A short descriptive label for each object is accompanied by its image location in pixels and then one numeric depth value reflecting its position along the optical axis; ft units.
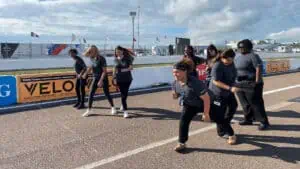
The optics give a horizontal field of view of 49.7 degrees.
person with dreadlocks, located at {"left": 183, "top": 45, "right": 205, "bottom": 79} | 24.03
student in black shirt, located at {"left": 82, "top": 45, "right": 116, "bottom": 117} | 24.93
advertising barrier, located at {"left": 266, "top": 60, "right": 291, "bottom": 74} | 69.35
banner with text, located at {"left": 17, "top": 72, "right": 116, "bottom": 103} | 31.30
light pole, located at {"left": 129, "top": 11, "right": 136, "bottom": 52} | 142.00
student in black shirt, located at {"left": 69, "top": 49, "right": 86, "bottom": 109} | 27.91
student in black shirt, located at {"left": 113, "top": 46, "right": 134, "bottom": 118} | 24.61
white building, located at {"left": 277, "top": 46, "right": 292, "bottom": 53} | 211.55
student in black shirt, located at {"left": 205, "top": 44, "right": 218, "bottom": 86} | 22.67
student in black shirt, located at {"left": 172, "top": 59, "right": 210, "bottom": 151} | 15.43
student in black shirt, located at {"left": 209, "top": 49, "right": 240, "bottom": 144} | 17.76
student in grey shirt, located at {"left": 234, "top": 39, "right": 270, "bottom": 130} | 20.25
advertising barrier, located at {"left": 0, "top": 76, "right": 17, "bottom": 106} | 29.81
